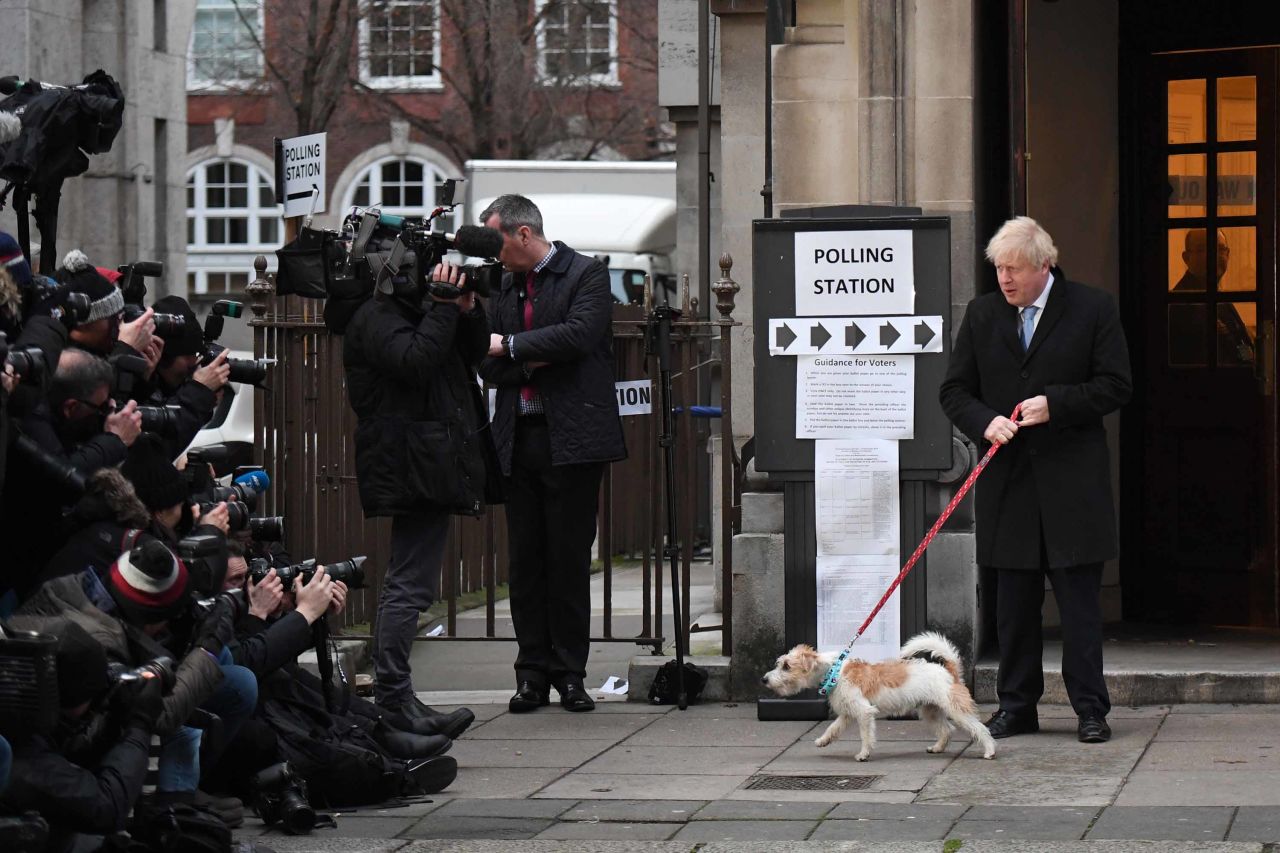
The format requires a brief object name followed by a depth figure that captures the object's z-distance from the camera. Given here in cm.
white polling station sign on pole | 1209
